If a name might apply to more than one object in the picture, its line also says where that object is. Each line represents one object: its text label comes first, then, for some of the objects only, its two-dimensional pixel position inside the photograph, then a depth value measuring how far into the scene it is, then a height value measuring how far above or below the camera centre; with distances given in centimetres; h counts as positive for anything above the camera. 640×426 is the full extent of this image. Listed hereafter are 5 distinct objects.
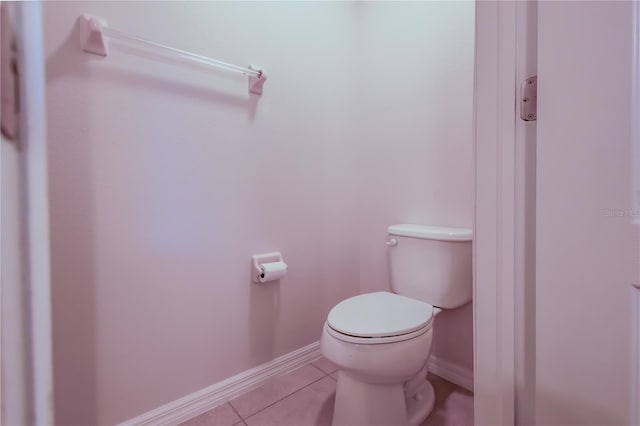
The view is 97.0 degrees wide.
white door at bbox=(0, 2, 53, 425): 25 -3
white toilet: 91 -41
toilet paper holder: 129 -25
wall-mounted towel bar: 90 +58
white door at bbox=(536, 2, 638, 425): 44 -2
